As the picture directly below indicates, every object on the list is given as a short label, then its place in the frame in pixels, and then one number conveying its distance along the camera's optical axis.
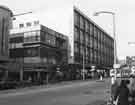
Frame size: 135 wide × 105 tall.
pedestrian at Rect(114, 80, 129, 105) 7.25
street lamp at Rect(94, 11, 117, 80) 17.22
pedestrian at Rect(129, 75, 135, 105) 9.67
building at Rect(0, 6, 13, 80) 43.03
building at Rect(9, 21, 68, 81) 51.81
